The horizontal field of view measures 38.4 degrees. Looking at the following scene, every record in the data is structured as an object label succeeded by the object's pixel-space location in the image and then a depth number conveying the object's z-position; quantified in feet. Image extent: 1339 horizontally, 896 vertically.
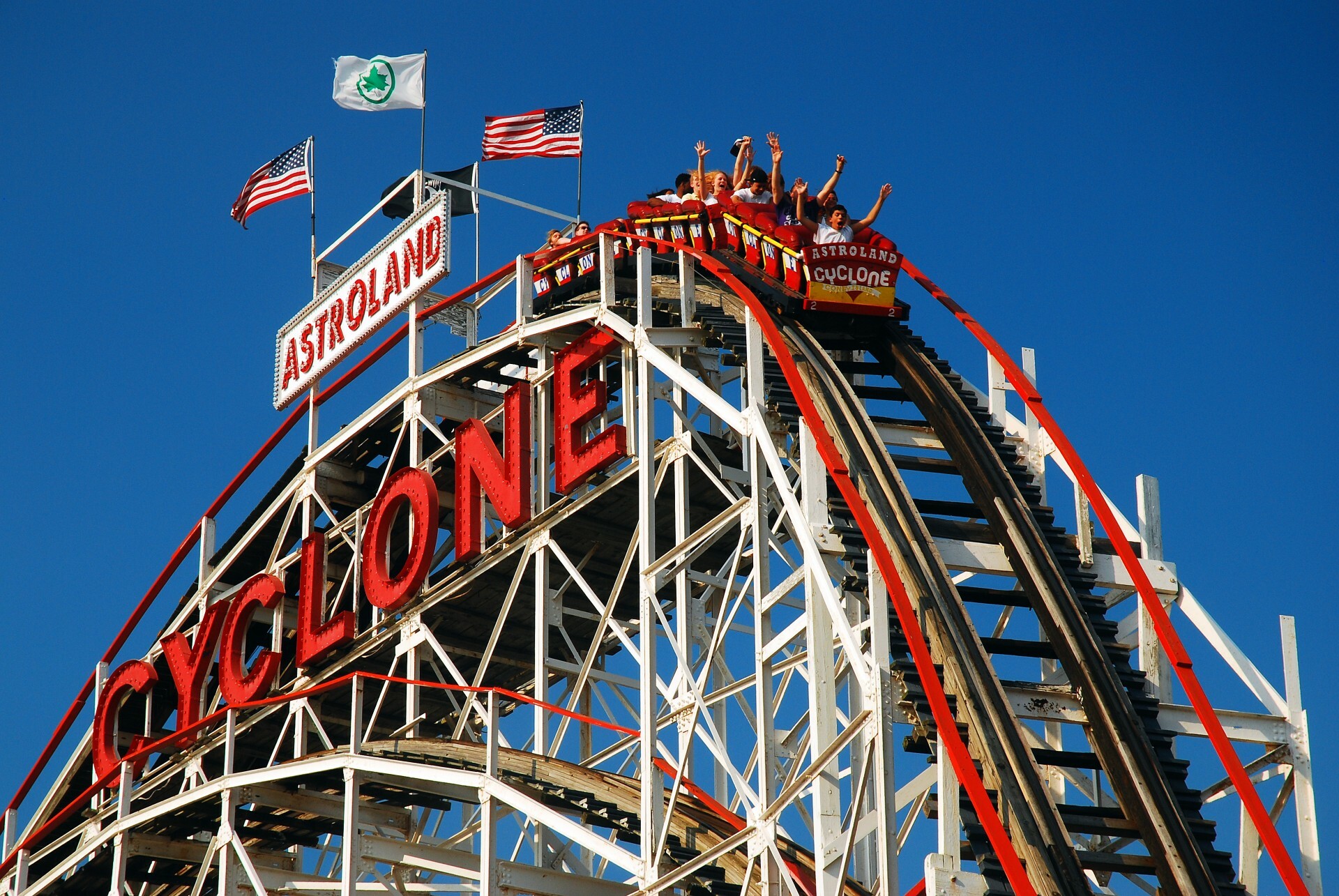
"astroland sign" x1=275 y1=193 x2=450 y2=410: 80.79
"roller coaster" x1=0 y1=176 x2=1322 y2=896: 46.57
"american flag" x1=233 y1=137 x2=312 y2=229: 95.25
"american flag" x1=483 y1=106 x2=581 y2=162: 87.92
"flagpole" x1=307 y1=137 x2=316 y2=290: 95.04
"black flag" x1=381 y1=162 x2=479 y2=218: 89.04
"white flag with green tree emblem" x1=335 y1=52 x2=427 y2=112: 92.48
